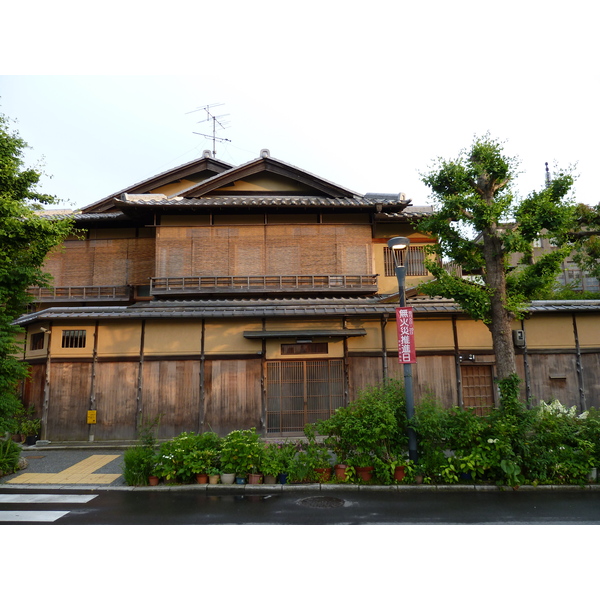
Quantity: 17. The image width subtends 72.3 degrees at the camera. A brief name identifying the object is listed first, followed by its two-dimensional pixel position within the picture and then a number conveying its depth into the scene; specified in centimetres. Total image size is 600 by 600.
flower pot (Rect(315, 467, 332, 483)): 931
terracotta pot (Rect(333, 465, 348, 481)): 929
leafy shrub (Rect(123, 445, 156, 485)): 945
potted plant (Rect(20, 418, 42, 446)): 1386
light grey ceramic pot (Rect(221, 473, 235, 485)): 938
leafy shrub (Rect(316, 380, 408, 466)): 917
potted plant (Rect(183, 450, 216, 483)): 934
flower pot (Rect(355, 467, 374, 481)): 925
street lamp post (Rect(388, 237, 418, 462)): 941
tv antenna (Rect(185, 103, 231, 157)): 2410
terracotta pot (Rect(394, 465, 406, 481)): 918
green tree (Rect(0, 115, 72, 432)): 1010
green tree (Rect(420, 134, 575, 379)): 1084
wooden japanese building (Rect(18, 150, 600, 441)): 1427
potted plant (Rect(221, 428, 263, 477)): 937
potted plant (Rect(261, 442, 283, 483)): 929
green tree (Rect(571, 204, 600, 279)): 1637
